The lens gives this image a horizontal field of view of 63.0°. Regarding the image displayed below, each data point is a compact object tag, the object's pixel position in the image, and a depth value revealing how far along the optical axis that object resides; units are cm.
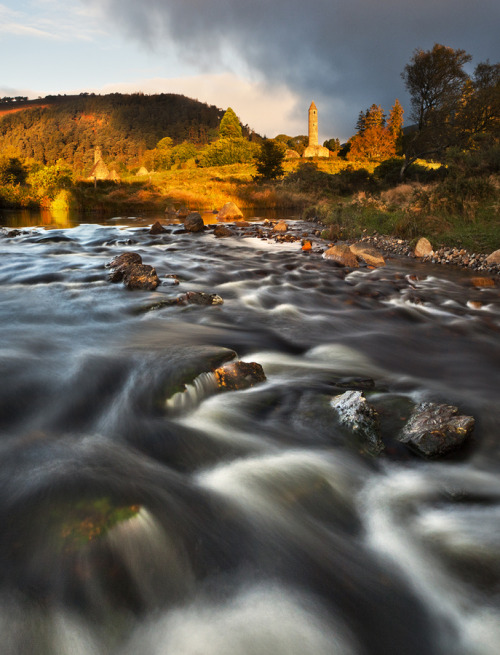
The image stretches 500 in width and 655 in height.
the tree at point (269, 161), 4253
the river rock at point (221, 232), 1630
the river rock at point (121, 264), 799
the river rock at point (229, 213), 2383
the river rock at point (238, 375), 364
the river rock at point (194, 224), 1786
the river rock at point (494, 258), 922
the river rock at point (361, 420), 293
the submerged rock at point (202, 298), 666
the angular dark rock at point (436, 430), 284
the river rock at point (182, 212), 2635
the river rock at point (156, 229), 1734
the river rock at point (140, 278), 752
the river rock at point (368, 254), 1042
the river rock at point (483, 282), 826
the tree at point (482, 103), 2772
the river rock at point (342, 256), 1041
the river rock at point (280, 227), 1755
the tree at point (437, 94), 2958
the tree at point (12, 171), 2814
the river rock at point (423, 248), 1093
